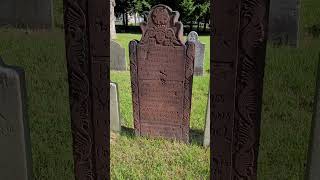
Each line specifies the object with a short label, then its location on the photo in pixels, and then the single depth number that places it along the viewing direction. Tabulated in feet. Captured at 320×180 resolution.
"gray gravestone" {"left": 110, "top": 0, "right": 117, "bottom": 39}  39.99
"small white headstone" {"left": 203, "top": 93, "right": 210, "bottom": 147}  15.08
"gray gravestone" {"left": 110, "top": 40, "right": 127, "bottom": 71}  29.14
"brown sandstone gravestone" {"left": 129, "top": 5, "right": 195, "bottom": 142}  15.31
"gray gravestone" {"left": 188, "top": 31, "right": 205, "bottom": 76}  27.50
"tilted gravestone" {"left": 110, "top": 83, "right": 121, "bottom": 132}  16.44
